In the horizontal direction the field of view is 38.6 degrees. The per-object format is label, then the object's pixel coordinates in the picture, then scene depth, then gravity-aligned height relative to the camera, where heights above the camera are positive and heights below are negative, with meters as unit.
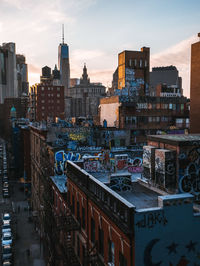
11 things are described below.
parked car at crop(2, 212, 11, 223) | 55.07 -19.33
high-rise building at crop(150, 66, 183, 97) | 127.51 +13.44
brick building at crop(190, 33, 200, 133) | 37.34 +3.90
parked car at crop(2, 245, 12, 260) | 41.69 -20.36
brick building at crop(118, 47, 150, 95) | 85.35 +15.05
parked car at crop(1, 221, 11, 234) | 49.98 -19.39
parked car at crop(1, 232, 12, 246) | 46.06 -19.74
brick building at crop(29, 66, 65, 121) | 147.12 +9.44
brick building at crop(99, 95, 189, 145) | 67.38 +1.15
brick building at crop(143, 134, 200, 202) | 17.27 -2.82
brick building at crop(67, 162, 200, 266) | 13.22 -5.47
